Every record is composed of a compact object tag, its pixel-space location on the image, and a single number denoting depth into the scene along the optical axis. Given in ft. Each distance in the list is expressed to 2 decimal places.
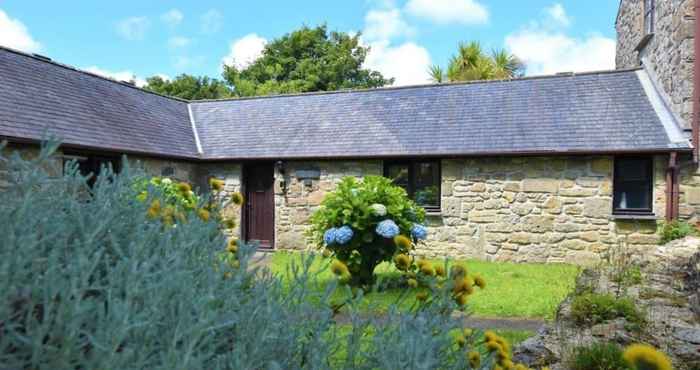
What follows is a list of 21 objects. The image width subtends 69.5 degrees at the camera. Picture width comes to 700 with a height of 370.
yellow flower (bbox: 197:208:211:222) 6.83
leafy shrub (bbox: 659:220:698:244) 29.84
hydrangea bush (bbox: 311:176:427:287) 23.68
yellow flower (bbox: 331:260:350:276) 5.86
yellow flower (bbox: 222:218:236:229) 7.74
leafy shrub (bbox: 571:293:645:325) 12.68
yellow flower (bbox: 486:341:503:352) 5.52
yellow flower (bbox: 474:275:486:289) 6.70
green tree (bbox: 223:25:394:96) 93.61
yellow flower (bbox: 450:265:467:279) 6.18
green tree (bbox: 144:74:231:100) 95.20
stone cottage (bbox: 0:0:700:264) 31.78
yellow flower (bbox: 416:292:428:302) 6.04
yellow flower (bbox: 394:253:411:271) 6.97
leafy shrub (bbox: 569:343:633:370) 9.39
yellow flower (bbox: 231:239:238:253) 6.16
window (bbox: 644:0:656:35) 36.50
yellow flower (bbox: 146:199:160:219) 5.85
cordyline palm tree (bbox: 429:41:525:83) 66.44
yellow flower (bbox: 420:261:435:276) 6.34
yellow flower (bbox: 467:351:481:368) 5.28
